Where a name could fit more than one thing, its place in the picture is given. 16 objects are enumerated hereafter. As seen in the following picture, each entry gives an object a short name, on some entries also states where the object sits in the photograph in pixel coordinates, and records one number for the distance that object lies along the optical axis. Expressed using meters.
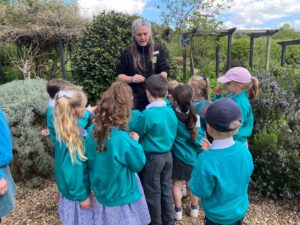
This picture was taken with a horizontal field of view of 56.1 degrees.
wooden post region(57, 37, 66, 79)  5.29
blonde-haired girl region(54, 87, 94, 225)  2.07
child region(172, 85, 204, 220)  2.70
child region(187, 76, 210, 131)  3.13
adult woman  3.16
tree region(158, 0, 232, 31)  6.70
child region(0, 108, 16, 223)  1.91
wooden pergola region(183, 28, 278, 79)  6.30
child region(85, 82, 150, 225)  2.06
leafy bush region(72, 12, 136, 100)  4.71
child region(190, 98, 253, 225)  1.81
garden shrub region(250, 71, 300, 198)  3.25
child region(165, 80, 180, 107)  2.86
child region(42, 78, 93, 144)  2.74
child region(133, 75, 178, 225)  2.49
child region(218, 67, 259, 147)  2.85
